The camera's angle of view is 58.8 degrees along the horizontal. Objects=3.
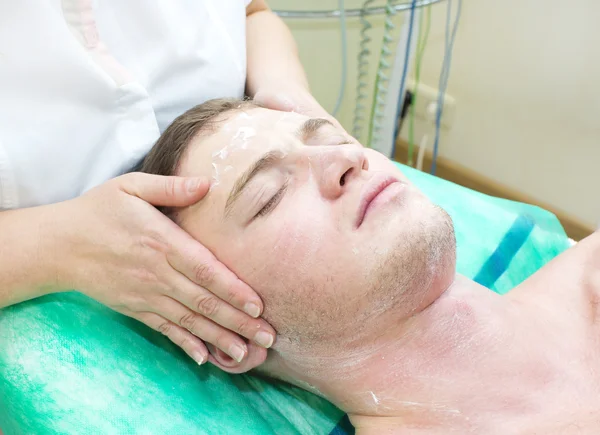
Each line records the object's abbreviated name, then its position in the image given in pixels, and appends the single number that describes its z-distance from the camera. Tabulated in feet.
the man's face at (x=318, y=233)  2.80
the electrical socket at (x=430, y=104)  8.53
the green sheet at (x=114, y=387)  3.03
